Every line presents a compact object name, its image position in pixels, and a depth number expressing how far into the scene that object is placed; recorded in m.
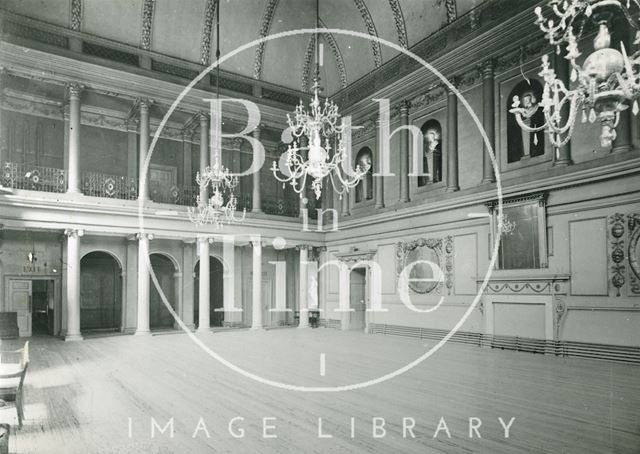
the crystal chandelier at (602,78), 3.78
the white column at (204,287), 13.30
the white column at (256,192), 14.47
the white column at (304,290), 15.19
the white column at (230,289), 15.41
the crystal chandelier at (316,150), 6.70
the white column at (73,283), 11.33
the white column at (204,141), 13.41
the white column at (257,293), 14.33
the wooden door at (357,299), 14.66
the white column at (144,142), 12.40
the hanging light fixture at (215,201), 9.87
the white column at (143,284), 12.27
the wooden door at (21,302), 12.40
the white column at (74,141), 11.55
